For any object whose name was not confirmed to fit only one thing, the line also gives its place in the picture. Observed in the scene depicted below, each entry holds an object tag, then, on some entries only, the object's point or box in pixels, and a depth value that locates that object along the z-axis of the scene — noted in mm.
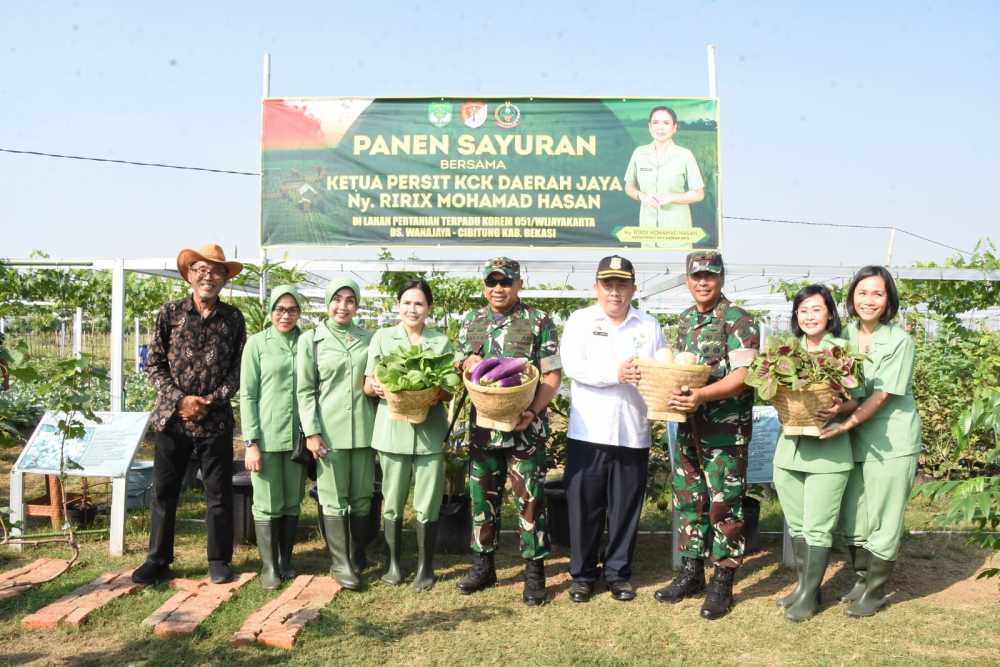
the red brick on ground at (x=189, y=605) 3693
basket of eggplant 3697
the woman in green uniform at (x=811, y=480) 3859
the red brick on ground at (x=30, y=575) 4254
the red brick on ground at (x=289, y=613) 3570
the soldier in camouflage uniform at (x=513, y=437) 4145
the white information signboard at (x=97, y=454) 4926
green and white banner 6281
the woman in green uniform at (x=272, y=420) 4234
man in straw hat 4293
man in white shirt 4062
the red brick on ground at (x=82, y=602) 3773
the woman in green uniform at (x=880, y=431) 3797
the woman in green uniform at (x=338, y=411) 4238
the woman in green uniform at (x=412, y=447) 4234
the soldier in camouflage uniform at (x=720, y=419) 3988
